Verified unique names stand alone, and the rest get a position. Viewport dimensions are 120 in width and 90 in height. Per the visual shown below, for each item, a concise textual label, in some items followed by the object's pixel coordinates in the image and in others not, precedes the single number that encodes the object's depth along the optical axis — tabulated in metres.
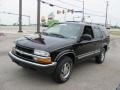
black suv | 2.66
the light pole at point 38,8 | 11.72
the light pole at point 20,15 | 12.86
